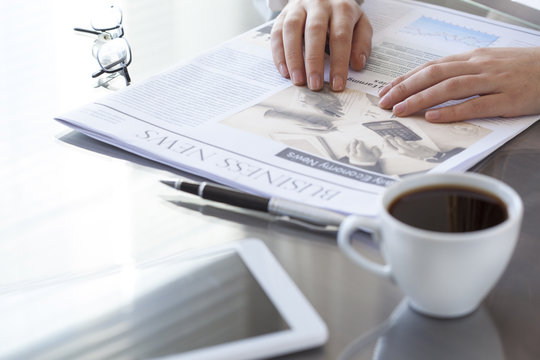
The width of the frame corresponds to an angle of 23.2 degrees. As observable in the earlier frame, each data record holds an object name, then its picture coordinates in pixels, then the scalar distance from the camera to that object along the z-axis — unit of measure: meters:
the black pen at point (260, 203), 0.88
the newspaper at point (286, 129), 0.92
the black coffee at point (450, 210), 0.80
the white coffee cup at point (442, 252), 0.78
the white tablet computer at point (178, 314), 0.80
